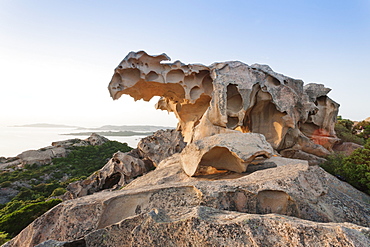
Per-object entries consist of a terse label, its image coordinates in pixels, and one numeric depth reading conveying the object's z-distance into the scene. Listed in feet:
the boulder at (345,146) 47.24
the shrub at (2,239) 20.74
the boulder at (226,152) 17.80
